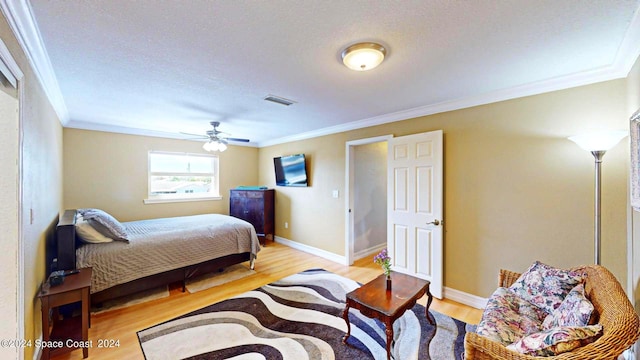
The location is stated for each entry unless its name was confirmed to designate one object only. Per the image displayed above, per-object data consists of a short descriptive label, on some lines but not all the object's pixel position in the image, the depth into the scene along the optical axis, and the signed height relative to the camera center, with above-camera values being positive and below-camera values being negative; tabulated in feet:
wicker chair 3.37 -2.18
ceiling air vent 9.21 +3.07
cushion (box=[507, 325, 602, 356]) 3.61 -2.39
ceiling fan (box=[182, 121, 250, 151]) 12.95 +1.97
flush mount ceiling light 5.71 +2.99
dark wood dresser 17.30 -2.00
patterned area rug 6.59 -4.59
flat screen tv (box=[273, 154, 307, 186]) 15.89 +0.66
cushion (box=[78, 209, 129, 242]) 8.66 -1.61
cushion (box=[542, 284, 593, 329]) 4.20 -2.37
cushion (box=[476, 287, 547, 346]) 4.97 -3.05
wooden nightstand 6.18 -3.49
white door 9.82 -1.11
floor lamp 5.99 +0.86
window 15.71 +0.18
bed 8.20 -2.73
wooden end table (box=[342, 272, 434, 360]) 5.96 -3.14
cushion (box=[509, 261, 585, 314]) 5.71 -2.55
